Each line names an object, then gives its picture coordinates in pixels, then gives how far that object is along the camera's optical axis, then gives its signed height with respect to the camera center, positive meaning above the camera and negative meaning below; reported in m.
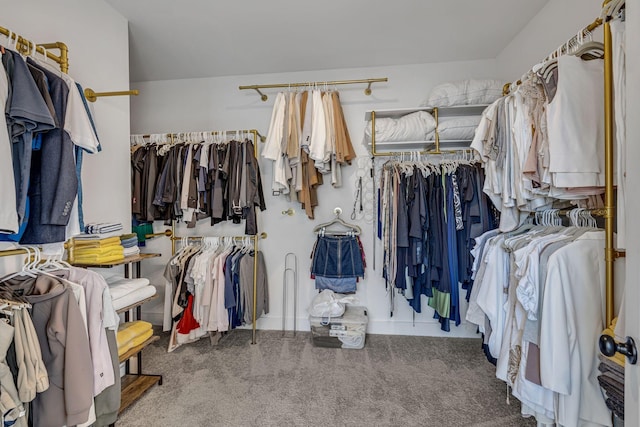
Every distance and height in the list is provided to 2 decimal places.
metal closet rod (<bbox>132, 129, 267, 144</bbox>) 2.86 +0.78
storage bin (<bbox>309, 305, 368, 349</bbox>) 2.65 -1.07
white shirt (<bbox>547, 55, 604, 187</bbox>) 1.29 +0.37
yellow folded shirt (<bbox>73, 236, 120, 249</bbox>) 1.71 -0.16
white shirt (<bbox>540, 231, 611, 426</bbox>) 1.27 -0.52
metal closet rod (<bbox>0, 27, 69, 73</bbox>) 1.33 +0.81
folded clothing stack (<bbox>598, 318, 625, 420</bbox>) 0.99 -0.59
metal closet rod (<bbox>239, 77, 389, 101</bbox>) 2.70 +1.21
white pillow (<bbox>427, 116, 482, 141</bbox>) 2.50 +0.70
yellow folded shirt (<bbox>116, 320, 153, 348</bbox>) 1.76 -0.72
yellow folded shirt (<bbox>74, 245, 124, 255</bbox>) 1.70 -0.20
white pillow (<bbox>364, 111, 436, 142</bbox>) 2.54 +0.73
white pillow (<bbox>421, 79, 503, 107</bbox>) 2.46 +0.99
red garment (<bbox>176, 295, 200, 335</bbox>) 2.65 -0.96
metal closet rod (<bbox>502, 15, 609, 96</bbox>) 1.28 +0.83
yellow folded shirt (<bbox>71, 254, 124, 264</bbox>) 1.69 -0.25
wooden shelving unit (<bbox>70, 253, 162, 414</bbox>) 1.77 -1.17
